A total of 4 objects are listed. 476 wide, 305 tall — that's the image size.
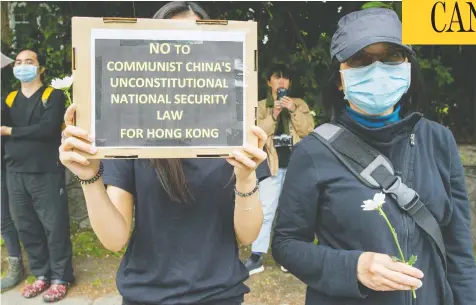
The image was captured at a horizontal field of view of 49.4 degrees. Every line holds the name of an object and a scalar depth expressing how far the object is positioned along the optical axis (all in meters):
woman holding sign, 1.62
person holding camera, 4.92
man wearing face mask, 4.44
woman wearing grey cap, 1.63
